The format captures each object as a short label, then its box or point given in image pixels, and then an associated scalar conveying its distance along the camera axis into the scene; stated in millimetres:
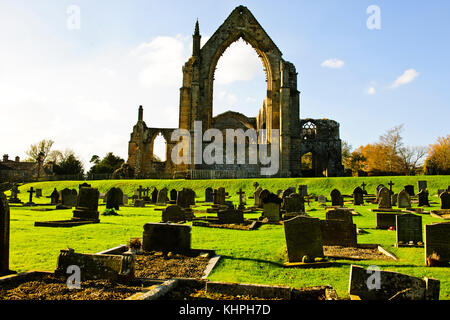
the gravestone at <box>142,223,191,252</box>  6336
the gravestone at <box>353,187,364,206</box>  16911
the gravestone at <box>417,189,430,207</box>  15445
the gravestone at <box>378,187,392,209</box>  13954
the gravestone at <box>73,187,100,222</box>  10922
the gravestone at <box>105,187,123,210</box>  15336
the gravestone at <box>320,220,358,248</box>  7225
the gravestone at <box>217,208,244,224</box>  10962
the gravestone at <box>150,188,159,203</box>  20609
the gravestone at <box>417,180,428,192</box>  20562
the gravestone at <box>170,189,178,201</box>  19266
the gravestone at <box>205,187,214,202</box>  20423
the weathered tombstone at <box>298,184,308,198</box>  20289
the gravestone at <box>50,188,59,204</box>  20062
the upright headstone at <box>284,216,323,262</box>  5918
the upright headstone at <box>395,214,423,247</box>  7207
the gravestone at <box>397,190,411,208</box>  14297
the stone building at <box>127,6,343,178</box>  32625
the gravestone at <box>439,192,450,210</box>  13484
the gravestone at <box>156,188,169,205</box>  18891
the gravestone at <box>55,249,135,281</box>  4055
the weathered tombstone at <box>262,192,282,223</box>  11270
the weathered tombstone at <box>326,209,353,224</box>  8078
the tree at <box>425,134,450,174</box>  29500
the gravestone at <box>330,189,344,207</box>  15789
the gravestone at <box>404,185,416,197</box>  19766
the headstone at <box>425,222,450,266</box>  5508
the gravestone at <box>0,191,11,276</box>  4457
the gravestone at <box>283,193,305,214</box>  11734
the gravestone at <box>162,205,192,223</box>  9984
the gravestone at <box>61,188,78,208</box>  17109
